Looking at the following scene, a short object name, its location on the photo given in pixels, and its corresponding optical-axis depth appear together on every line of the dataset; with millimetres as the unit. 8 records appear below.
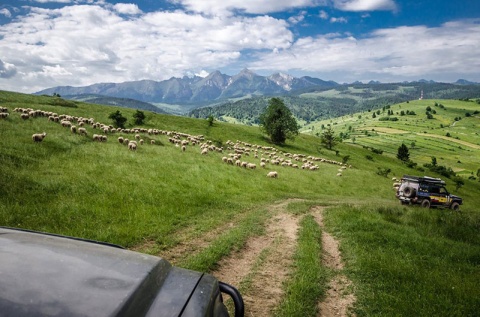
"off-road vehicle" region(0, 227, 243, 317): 2111
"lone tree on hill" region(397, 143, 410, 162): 102162
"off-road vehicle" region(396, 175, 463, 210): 28047
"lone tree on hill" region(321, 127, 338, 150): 86500
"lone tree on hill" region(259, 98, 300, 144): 74312
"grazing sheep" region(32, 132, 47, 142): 19578
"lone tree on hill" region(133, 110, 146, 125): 57247
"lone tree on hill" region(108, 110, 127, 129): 47312
